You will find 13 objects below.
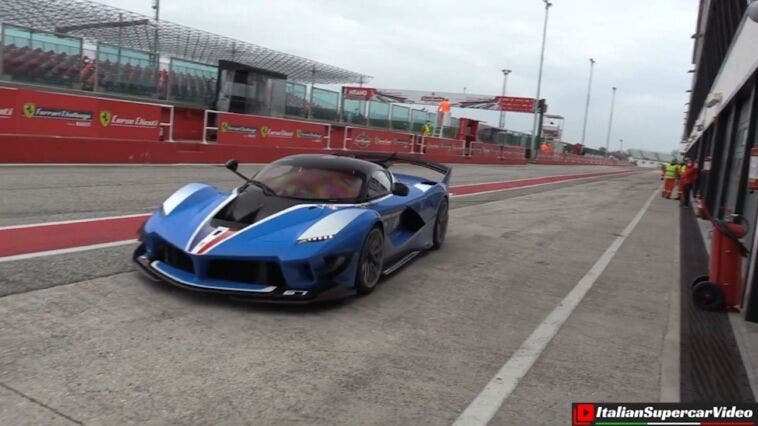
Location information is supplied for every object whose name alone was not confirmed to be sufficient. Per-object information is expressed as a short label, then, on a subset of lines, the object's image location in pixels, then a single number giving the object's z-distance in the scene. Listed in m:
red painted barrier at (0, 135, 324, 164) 12.44
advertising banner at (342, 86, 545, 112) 64.50
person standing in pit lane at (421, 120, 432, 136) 36.72
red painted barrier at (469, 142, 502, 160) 36.94
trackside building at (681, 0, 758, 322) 9.50
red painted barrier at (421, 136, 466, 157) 31.34
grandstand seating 15.78
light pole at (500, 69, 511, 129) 67.71
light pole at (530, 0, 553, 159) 51.18
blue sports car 4.65
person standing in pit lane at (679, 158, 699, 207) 20.53
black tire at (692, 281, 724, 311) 5.95
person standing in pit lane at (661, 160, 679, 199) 24.91
